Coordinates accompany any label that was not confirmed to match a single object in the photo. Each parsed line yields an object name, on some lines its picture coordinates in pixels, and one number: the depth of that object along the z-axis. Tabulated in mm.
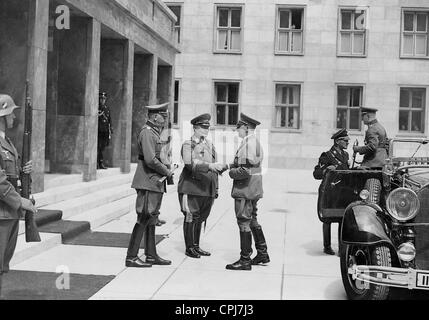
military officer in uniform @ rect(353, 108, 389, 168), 9156
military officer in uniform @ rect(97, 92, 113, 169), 13736
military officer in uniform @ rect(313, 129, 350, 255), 8227
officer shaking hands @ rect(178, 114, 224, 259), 7824
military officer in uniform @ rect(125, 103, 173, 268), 6934
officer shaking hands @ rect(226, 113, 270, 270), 7023
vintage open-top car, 4910
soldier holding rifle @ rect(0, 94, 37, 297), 4609
